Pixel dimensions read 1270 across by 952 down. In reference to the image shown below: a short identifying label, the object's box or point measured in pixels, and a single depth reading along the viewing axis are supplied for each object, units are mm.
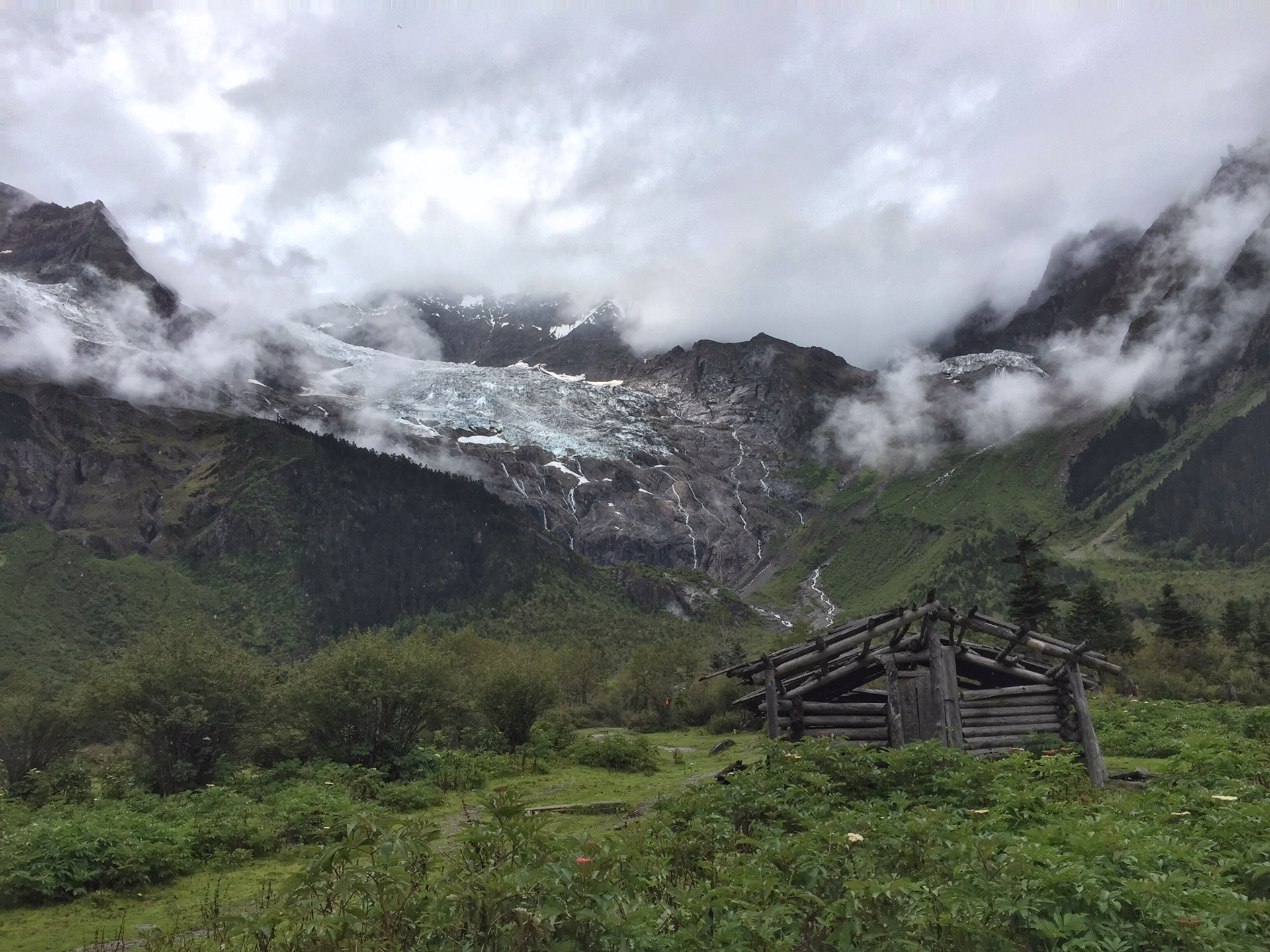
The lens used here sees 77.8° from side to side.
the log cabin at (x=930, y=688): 18234
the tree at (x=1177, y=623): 48500
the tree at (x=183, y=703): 26000
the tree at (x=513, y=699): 36406
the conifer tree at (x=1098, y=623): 50906
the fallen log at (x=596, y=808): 19797
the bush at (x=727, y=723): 45531
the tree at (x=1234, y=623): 51656
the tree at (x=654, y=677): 54844
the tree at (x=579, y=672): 64125
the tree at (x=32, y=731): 35656
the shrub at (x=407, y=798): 22297
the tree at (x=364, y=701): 29578
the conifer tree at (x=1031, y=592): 48094
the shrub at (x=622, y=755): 29172
